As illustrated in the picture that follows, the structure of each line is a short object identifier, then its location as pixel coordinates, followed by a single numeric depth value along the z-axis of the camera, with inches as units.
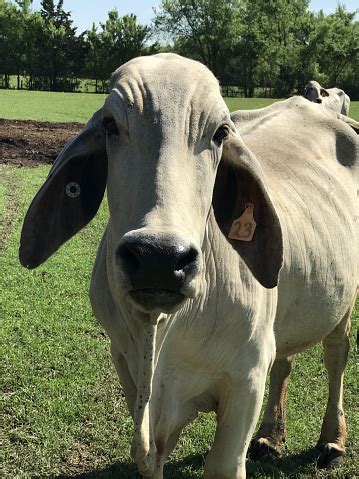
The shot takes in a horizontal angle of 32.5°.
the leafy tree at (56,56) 2224.4
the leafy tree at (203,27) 2385.6
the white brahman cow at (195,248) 73.4
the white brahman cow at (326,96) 239.5
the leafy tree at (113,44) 2313.0
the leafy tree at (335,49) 2268.7
